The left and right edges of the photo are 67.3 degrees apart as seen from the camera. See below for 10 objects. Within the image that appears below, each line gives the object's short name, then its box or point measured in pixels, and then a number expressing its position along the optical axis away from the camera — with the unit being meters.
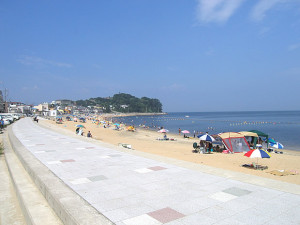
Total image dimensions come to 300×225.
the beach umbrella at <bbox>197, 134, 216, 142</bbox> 15.27
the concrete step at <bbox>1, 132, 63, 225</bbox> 3.40
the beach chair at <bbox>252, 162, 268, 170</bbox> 10.77
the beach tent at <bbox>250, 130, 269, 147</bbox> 18.47
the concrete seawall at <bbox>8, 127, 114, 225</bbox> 3.07
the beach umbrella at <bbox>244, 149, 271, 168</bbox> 9.52
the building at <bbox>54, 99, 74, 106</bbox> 176.45
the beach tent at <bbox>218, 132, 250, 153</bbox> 16.25
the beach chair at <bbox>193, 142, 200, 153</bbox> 16.49
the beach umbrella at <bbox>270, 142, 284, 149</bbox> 18.42
